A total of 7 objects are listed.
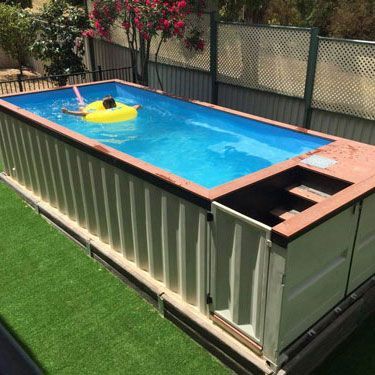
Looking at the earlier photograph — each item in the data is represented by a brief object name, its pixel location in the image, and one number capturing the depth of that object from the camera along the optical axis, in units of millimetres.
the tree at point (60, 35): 12922
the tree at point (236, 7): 14500
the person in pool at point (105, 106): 8391
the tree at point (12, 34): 16484
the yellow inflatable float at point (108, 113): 8336
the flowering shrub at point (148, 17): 9727
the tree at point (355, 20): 18703
